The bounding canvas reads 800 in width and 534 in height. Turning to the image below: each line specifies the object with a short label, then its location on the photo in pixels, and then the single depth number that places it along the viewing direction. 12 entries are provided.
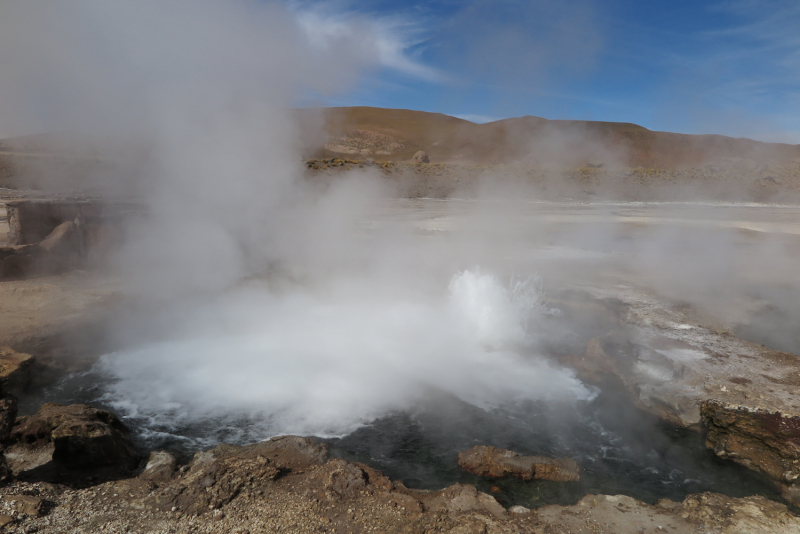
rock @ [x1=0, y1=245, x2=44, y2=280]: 7.79
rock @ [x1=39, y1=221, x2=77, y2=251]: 8.45
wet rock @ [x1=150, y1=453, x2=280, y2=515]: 2.77
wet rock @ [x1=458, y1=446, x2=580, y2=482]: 3.72
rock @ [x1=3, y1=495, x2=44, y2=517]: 2.52
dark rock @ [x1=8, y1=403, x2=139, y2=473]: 3.32
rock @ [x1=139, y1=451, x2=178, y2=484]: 3.22
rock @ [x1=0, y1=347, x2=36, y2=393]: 4.65
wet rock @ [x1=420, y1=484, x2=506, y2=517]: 2.98
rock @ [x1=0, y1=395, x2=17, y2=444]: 3.22
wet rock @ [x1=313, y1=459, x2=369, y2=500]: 2.99
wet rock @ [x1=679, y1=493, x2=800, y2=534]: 2.84
